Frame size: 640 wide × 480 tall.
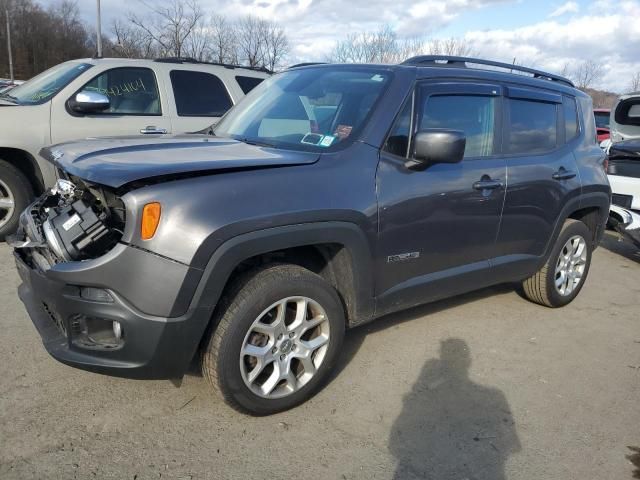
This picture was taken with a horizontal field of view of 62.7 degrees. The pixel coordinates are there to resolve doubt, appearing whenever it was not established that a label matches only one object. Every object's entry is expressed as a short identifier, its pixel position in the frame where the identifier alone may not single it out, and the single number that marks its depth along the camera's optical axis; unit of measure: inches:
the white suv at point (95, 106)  208.5
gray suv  91.9
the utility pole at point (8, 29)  1811.5
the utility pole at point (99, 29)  828.0
